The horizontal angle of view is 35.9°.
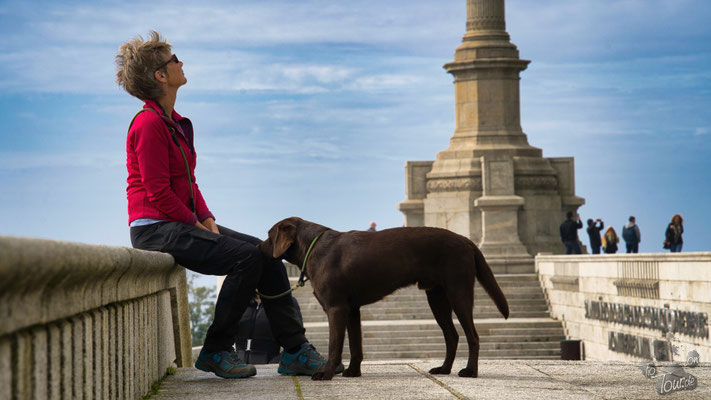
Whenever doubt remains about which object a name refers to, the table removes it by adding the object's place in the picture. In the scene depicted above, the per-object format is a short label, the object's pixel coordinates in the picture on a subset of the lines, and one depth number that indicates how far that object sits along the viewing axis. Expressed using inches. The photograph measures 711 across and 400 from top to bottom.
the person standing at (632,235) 1294.3
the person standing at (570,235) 1374.3
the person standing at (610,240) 1374.3
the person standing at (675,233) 1159.6
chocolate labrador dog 262.5
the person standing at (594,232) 1425.9
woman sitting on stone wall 258.8
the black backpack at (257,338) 395.5
